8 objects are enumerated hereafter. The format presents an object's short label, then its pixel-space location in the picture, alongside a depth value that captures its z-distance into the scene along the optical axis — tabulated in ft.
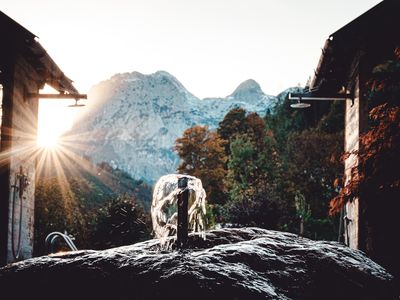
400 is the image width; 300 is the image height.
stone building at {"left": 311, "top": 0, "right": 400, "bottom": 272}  24.23
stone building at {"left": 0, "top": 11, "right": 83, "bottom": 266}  26.12
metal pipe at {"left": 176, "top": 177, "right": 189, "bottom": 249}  12.07
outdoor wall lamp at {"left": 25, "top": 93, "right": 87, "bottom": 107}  30.07
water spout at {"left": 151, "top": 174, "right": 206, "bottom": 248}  12.23
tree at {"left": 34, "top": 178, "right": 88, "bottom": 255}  79.20
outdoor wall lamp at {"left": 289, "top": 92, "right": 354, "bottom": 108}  28.84
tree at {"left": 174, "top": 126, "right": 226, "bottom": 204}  110.11
